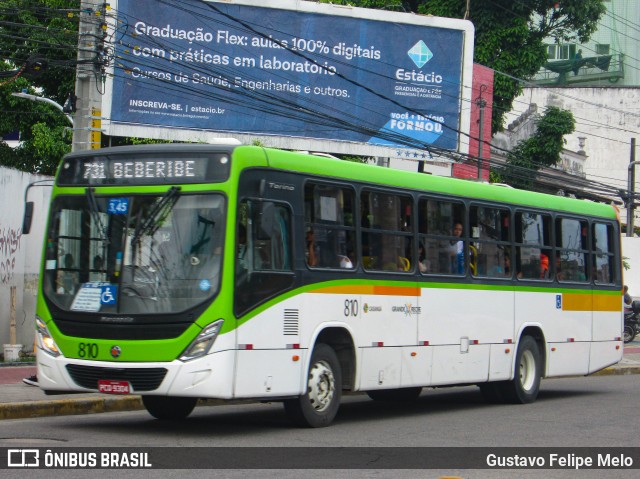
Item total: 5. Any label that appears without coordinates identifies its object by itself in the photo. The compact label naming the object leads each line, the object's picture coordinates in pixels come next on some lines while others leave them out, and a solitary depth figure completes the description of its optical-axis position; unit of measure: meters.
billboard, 25.73
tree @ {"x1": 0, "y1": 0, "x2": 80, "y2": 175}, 31.30
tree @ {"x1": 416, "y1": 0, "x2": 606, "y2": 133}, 40.00
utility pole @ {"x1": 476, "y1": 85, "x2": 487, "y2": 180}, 34.67
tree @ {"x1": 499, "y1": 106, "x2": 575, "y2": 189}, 41.91
